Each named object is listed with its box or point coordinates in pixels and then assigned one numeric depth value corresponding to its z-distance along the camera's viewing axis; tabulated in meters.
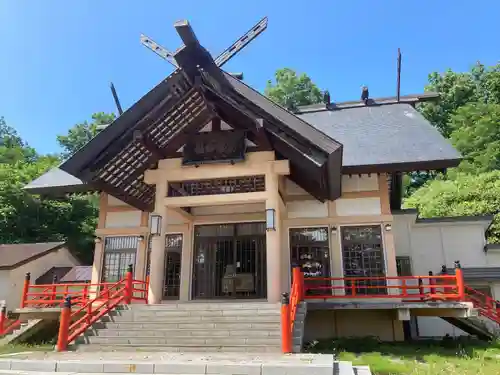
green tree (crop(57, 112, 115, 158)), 52.91
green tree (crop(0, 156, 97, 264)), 29.03
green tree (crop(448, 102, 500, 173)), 29.56
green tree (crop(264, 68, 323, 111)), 44.69
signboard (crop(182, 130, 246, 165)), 10.32
